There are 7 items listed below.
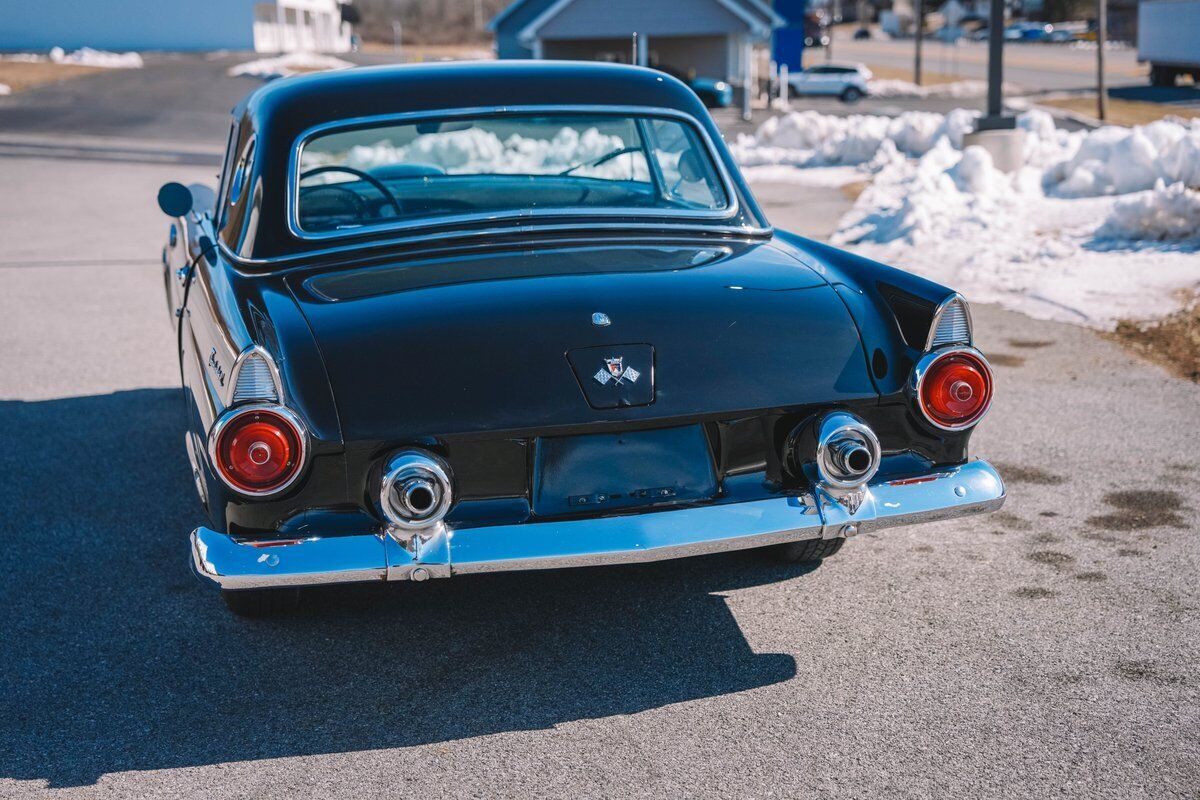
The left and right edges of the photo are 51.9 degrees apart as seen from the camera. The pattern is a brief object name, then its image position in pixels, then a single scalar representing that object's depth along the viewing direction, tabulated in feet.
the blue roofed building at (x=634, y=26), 105.60
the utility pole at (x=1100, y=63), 90.01
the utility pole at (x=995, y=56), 43.01
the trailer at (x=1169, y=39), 125.90
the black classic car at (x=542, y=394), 10.19
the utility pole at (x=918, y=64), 146.82
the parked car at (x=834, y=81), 132.36
